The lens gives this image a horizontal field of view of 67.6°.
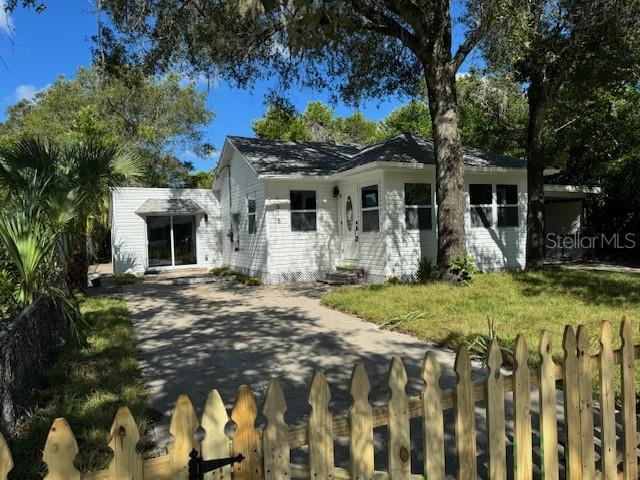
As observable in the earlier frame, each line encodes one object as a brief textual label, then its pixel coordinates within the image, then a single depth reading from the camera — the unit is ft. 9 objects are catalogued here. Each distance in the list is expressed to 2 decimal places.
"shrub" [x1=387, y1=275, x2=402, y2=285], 39.88
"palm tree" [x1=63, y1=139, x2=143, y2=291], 27.22
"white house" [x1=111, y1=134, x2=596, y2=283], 42.04
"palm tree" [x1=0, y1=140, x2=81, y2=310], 16.88
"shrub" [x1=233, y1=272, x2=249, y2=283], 47.96
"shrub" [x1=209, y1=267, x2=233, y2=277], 52.54
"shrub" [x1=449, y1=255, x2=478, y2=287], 34.81
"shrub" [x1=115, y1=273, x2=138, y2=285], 49.37
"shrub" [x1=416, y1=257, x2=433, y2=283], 39.83
